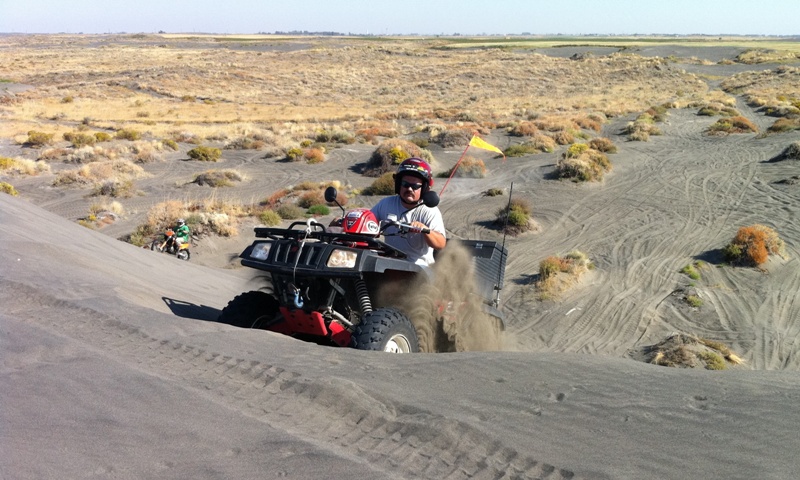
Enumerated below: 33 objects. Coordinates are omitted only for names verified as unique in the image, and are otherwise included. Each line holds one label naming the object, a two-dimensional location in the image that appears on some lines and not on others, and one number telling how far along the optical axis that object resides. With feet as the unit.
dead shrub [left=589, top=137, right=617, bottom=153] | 88.02
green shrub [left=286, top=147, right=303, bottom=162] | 90.48
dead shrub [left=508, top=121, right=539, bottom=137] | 103.76
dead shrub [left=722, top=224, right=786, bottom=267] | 40.93
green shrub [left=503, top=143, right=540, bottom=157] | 89.10
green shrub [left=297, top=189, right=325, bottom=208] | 63.71
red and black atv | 16.43
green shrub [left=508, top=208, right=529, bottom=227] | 52.65
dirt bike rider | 45.37
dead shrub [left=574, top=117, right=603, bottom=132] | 111.34
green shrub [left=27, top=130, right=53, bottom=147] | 94.94
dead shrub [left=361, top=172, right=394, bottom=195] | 68.80
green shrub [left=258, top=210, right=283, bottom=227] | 56.13
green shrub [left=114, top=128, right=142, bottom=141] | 104.45
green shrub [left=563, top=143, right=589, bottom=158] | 76.74
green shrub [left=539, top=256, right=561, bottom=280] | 39.68
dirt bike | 45.19
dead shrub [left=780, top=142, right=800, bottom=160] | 74.08
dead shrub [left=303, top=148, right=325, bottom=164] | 88.89
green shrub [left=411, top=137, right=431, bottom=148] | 97.30
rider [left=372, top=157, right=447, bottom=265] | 19.93
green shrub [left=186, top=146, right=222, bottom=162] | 89.61
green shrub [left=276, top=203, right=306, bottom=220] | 59.57
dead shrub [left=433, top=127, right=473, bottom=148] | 95.45
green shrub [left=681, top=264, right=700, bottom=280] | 39.96
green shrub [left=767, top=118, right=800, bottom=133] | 97.55
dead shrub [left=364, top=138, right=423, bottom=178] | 79.82
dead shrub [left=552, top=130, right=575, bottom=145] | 96.78
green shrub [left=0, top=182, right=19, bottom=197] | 62.96
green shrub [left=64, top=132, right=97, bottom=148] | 95.76
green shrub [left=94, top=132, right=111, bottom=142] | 100.73
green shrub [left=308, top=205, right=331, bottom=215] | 60.54
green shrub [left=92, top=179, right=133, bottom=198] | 66.69
